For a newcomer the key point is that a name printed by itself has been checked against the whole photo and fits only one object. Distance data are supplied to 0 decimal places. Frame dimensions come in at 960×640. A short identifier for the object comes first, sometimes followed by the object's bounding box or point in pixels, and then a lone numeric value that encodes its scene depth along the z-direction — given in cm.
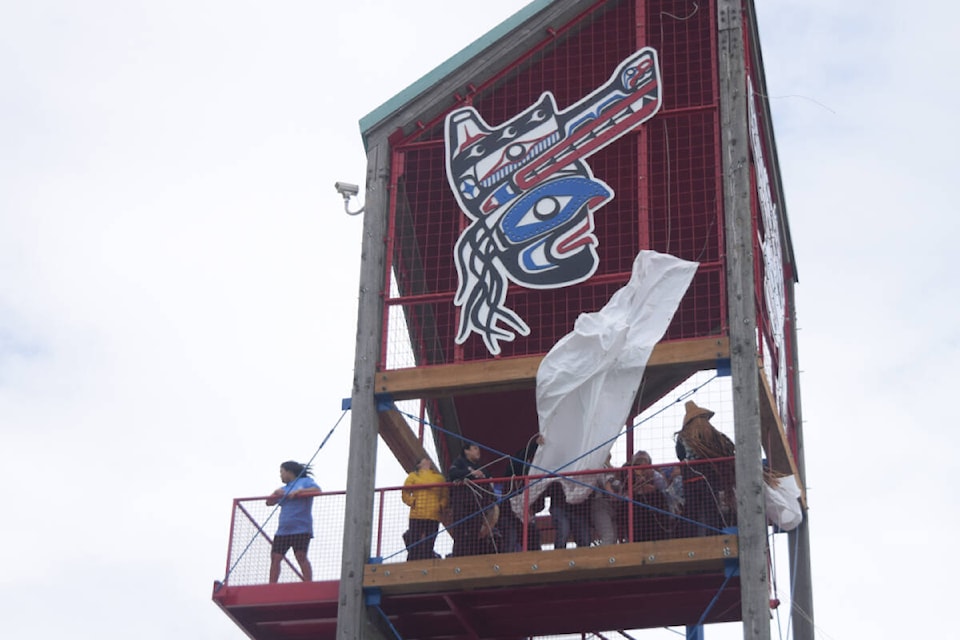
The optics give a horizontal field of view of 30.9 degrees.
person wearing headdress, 2073
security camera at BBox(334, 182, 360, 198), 2459
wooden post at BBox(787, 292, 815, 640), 2511
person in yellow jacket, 2164
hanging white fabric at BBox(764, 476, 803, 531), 2119
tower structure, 2161
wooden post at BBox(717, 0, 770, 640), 2011
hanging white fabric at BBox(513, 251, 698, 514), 2158
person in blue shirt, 2222
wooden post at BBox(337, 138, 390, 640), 2164
